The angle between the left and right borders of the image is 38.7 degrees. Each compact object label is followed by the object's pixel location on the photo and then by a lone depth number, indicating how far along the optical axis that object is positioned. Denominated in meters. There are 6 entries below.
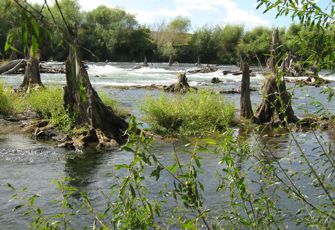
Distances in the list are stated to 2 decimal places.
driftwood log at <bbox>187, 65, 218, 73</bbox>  48.03
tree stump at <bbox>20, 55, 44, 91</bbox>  21.47
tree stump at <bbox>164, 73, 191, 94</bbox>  27.89
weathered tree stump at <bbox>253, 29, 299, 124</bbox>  16.12
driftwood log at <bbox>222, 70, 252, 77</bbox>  45.06
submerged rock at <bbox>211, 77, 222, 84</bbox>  36.73
